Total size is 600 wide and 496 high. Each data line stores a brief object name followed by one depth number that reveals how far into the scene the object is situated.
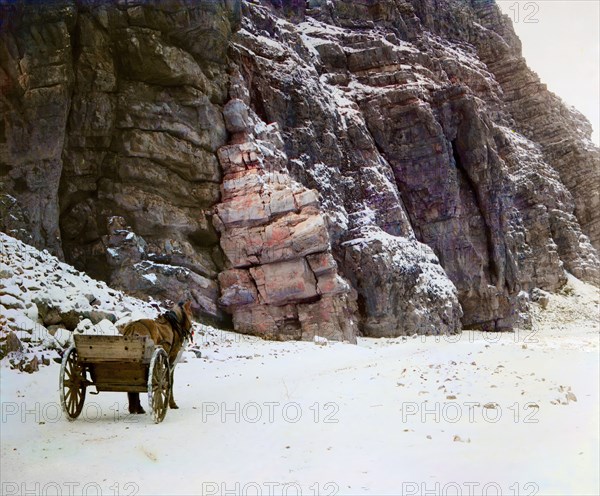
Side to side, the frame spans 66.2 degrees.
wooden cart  5.96
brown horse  6.60
